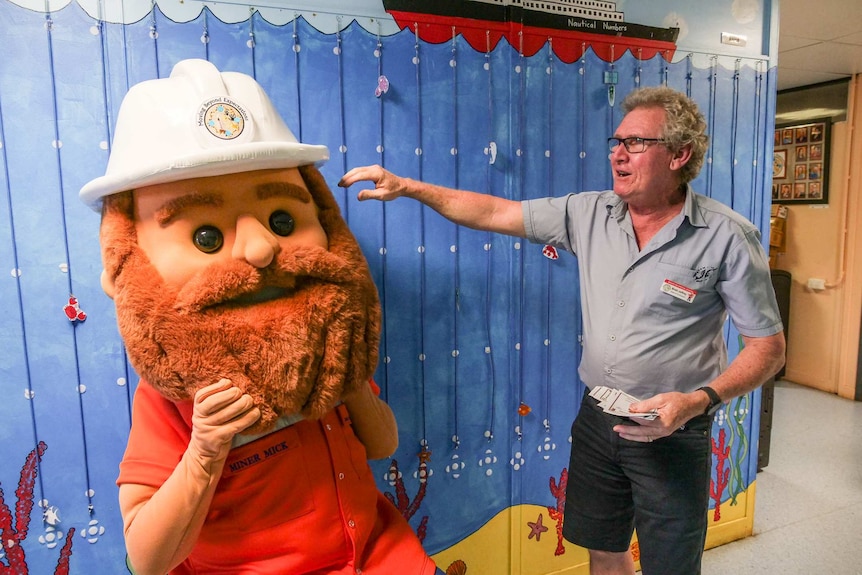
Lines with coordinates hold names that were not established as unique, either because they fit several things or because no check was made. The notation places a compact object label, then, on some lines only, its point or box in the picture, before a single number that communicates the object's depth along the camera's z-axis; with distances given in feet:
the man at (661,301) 5.42
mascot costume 3.38
